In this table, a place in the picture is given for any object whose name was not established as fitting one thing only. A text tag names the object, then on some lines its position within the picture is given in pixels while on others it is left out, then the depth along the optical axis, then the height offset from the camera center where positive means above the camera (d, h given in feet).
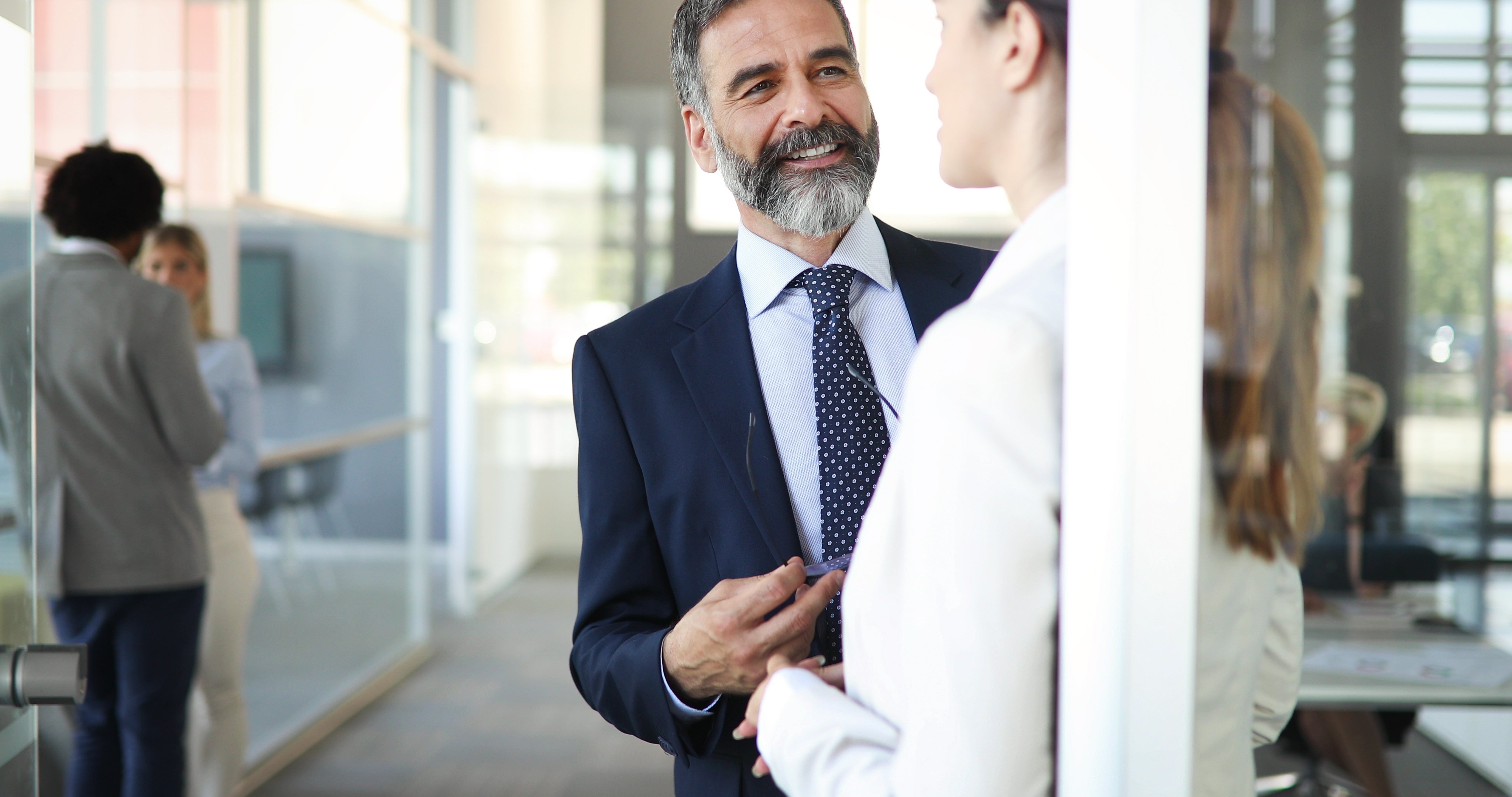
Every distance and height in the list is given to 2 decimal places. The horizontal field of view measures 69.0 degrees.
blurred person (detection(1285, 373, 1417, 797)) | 9.12 -3.03
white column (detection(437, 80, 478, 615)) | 18.22 -0.09
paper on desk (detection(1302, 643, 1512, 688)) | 5.65 -1.71
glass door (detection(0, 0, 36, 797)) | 3.05 -0.04
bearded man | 3.48 -0.07
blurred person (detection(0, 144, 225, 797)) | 7.56 -0.71
